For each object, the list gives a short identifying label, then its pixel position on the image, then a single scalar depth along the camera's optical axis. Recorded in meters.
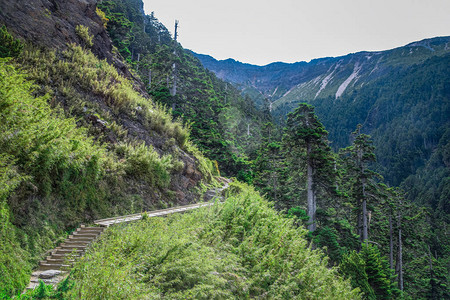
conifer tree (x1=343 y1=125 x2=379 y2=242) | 23.34
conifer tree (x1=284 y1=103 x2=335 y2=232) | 21.78
